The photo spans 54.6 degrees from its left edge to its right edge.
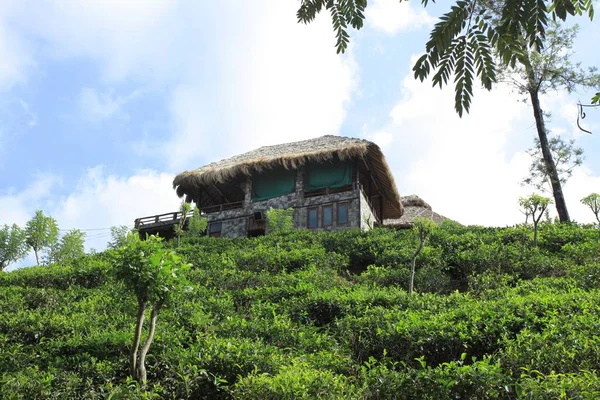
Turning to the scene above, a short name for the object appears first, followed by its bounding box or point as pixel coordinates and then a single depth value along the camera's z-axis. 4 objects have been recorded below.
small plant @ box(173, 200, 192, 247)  17.00
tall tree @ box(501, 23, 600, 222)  18.48
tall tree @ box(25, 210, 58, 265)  17.80
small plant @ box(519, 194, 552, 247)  12.84
